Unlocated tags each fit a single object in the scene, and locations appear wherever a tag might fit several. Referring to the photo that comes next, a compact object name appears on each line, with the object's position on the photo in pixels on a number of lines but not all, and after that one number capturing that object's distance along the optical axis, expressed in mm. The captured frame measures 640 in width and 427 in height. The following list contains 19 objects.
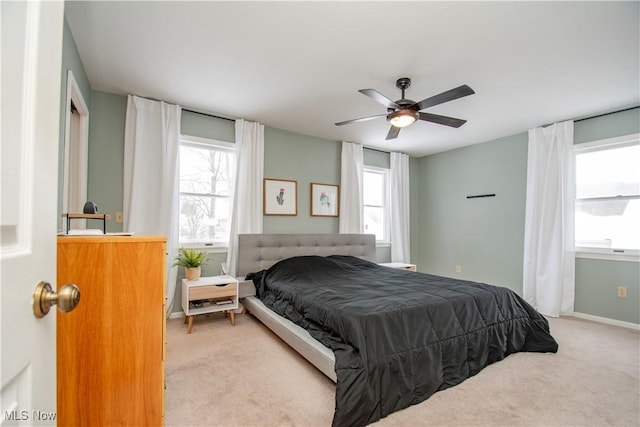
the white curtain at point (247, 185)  3893
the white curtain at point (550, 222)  3857
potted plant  3354
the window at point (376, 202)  5449
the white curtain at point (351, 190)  4887
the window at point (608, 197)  3514
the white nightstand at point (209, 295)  3074
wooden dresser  1188
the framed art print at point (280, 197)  4254
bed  1787
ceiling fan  2373
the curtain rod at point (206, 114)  3723
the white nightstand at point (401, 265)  4887
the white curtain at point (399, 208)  5461
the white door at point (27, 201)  497
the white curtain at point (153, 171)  3303
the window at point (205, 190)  3746
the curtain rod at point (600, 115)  3492
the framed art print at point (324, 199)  4688
